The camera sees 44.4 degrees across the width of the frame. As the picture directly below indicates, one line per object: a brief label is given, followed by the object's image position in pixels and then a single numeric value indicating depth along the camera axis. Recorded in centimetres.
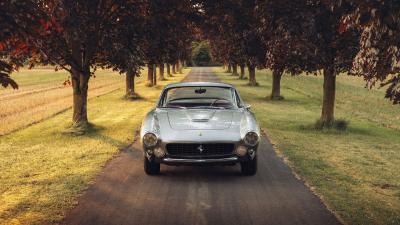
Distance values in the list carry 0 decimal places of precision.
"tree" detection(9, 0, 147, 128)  1292
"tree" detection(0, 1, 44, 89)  556
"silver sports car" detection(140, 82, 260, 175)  793
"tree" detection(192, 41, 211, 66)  15538
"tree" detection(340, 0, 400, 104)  527
